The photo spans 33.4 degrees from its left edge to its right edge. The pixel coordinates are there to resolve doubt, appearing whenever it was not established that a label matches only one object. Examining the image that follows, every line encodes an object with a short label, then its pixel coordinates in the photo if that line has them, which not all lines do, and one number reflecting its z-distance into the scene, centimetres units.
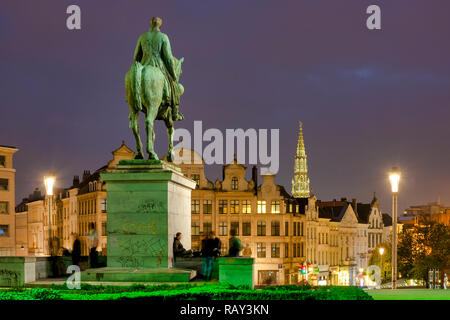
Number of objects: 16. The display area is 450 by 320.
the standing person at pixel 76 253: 2317
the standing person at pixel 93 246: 2200
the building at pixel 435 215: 14262
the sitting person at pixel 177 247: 2045
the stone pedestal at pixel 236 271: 1805
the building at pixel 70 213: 8675
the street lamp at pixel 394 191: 3378
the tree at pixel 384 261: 10469
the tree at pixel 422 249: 6846
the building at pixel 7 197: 9000
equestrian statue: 2045
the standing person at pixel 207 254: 2039
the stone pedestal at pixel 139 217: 1955
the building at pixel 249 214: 8875
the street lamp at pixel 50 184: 4247
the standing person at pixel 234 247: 2034
